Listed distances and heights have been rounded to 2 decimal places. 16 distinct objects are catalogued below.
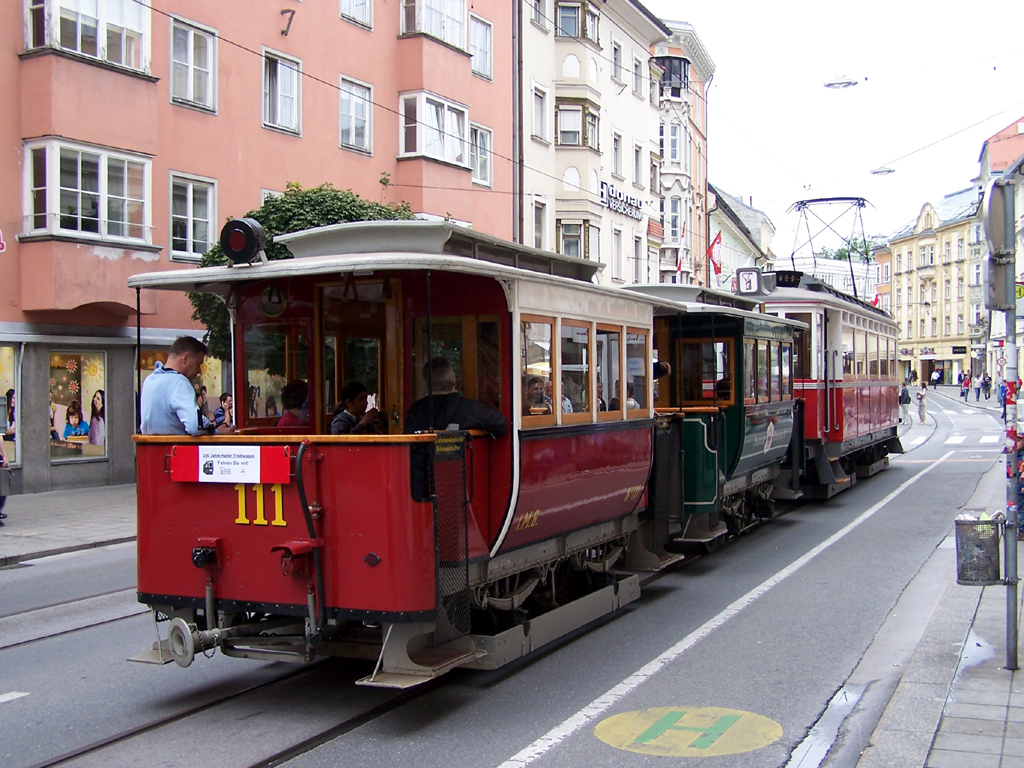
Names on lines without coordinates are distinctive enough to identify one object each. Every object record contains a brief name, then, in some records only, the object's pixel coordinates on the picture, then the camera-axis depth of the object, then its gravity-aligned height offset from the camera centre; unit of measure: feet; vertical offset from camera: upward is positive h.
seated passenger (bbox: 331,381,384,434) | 23.26 -0.62
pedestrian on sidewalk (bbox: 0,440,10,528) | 46.70 -3.82
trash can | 22.40 -3.60
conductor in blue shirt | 20.83 -0.20
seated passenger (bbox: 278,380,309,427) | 24.50 -0.40
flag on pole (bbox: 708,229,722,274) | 136.08 +15.87
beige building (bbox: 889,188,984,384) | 301.47 +28.26
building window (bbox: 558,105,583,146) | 116.98 +28.59
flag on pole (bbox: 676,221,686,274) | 158.29 +19.13
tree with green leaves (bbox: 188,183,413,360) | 58.95 +9.92
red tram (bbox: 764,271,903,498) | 55.21 +0.18
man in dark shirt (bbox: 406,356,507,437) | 21.53 -0.52
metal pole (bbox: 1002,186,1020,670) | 21.76 -2.11
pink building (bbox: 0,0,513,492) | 58.65 +15.72
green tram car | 34.60 -1.30
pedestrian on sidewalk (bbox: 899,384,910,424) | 159.72 -3.39
